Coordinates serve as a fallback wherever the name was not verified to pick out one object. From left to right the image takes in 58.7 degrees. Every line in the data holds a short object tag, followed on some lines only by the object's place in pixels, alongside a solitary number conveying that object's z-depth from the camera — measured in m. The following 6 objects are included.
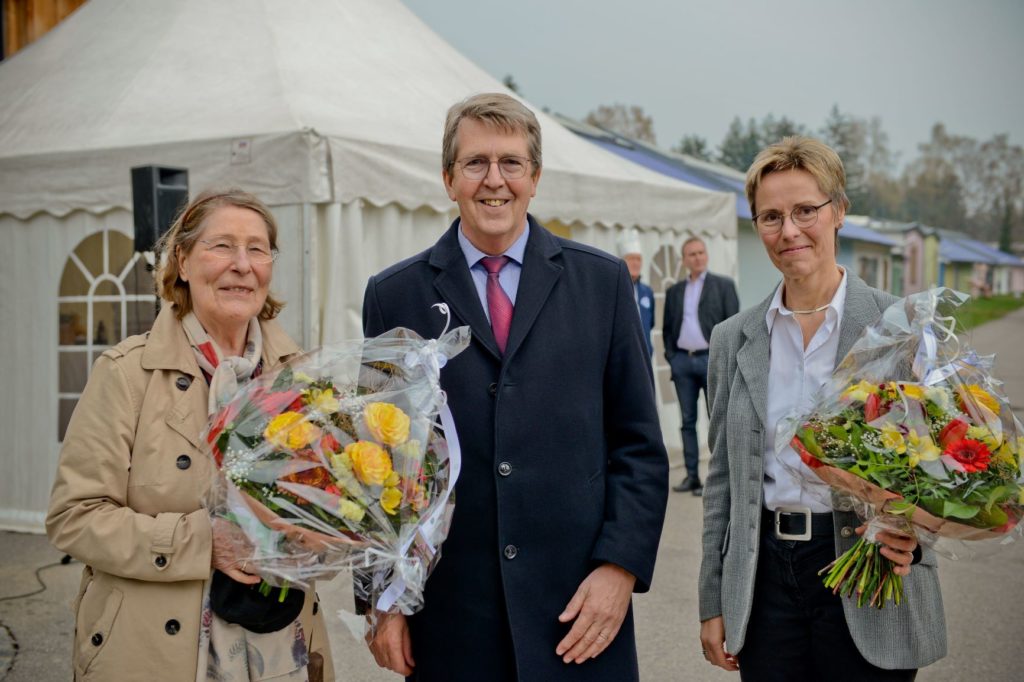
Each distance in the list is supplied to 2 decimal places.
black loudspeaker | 5.36
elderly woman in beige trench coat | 2.09
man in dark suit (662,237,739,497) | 8.47
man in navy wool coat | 2.24
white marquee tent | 6.30
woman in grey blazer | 2.22
